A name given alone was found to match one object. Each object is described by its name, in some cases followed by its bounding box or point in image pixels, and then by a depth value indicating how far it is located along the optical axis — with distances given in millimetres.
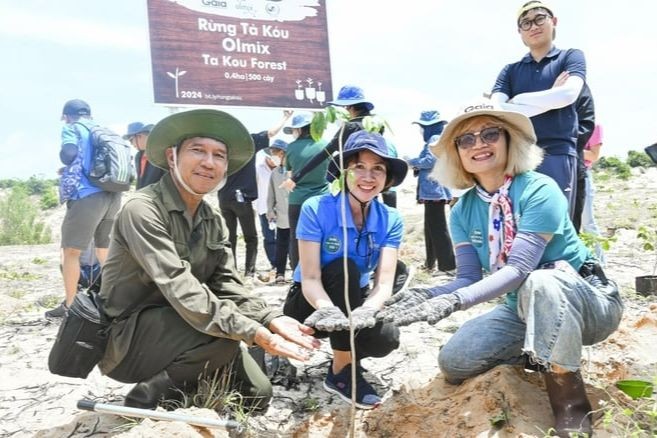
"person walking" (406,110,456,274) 5367
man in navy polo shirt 2990
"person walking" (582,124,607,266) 4426
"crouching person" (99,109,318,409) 2189
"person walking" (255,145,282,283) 6791
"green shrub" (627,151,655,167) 22417
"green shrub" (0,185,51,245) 14672
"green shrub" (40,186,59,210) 25797
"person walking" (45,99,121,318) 4195
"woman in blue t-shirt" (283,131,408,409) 2689
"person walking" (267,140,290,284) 5797
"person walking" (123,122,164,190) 4945
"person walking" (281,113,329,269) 4508
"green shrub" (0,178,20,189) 34688
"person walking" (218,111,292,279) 5535
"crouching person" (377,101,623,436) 1990
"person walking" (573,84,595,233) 3309
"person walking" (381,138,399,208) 5484
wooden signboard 5652
